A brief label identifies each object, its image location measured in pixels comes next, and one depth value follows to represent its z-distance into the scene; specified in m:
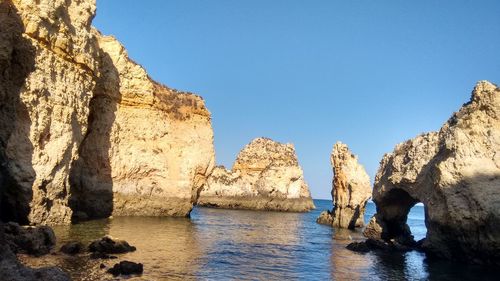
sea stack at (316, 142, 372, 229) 51.12
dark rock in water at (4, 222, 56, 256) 16.53
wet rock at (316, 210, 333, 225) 57.59
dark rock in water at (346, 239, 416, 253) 29.79
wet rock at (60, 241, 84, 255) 17.55
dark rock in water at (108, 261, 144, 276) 15.11
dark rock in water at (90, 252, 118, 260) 17.41
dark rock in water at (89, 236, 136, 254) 18.94
